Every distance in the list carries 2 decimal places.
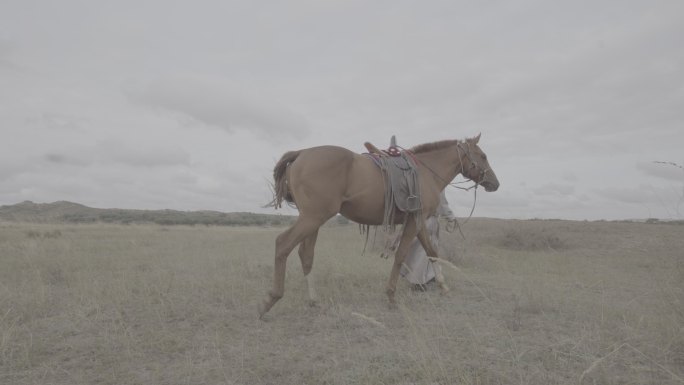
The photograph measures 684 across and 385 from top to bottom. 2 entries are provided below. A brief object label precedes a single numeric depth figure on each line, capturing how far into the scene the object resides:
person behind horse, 5.54
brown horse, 4.00
